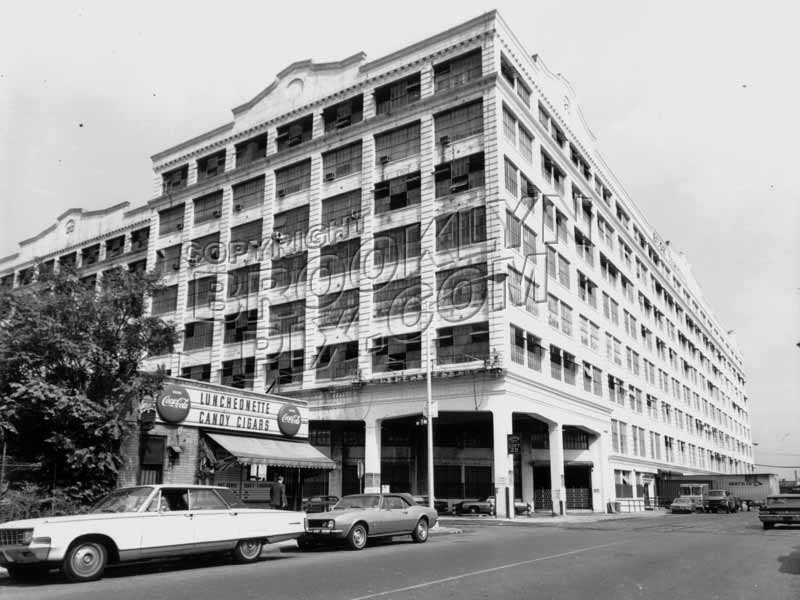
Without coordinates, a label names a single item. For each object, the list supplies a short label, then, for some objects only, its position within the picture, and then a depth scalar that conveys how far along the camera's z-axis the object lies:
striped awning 25.50
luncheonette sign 23.84
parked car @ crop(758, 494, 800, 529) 28.25
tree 18.89
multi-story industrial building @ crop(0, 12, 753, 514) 39.84
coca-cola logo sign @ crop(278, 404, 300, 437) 29.05
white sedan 12.27
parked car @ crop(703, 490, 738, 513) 54.16
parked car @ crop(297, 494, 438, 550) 17.91
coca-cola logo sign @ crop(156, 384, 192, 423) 23.41
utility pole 29.33
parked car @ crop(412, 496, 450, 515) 42.91
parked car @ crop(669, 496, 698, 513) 52.12
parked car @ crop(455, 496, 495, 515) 38.28
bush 17.44
